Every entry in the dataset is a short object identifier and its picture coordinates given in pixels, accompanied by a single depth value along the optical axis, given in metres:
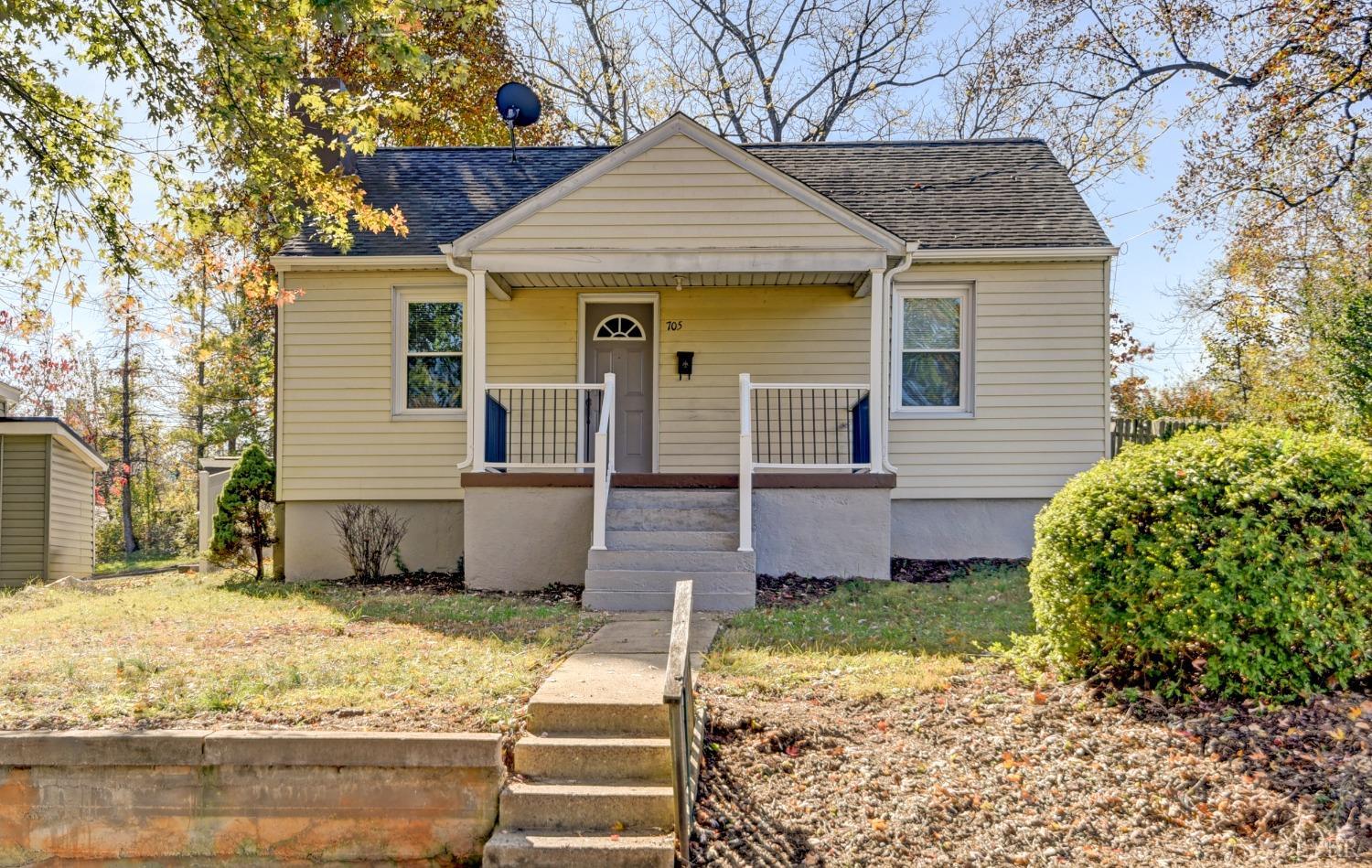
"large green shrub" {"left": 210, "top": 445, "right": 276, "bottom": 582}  11.25
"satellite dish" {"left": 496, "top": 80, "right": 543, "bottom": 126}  12.59
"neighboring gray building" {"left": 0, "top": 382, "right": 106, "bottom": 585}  14.86
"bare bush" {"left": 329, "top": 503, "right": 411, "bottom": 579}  10.48
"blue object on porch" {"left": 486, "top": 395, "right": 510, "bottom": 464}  9.53
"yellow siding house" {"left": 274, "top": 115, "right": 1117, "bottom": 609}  10.52
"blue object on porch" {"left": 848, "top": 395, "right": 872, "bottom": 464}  9.49
